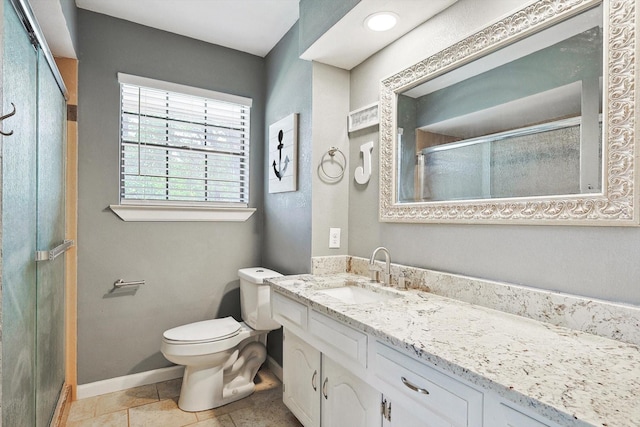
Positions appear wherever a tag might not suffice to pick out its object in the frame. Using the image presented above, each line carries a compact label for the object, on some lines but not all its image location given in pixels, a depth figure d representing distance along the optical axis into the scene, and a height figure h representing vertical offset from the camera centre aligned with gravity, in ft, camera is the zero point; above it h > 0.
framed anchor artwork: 7.48 +1.34
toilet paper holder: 7.55 -1.70
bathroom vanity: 2.31 -1.28
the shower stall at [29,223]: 3.55 -0.20
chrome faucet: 5.75 -1.02
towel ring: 7.02 +1.09
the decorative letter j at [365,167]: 6.59 +0.90
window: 7.77 +1.63
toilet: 6.60 -2.90
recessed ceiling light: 5.33 +3.13
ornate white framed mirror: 3.29 +1.13
